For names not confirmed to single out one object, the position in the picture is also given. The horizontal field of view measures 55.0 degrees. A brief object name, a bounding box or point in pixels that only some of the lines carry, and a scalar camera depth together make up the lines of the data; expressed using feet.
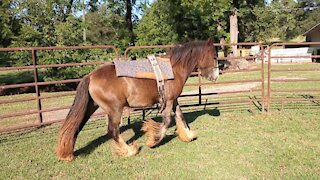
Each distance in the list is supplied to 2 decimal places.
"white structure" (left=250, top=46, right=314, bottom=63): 97.81
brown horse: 15.61
